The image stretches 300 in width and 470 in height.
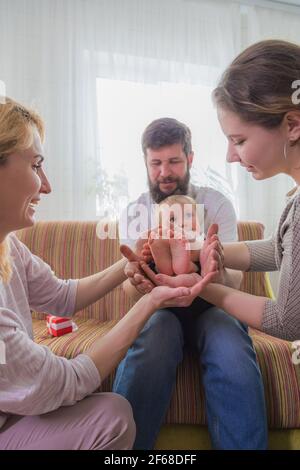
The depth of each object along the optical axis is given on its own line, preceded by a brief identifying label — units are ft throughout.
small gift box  4.56
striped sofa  3.55
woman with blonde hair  2.42
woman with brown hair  2.78
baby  3.34
